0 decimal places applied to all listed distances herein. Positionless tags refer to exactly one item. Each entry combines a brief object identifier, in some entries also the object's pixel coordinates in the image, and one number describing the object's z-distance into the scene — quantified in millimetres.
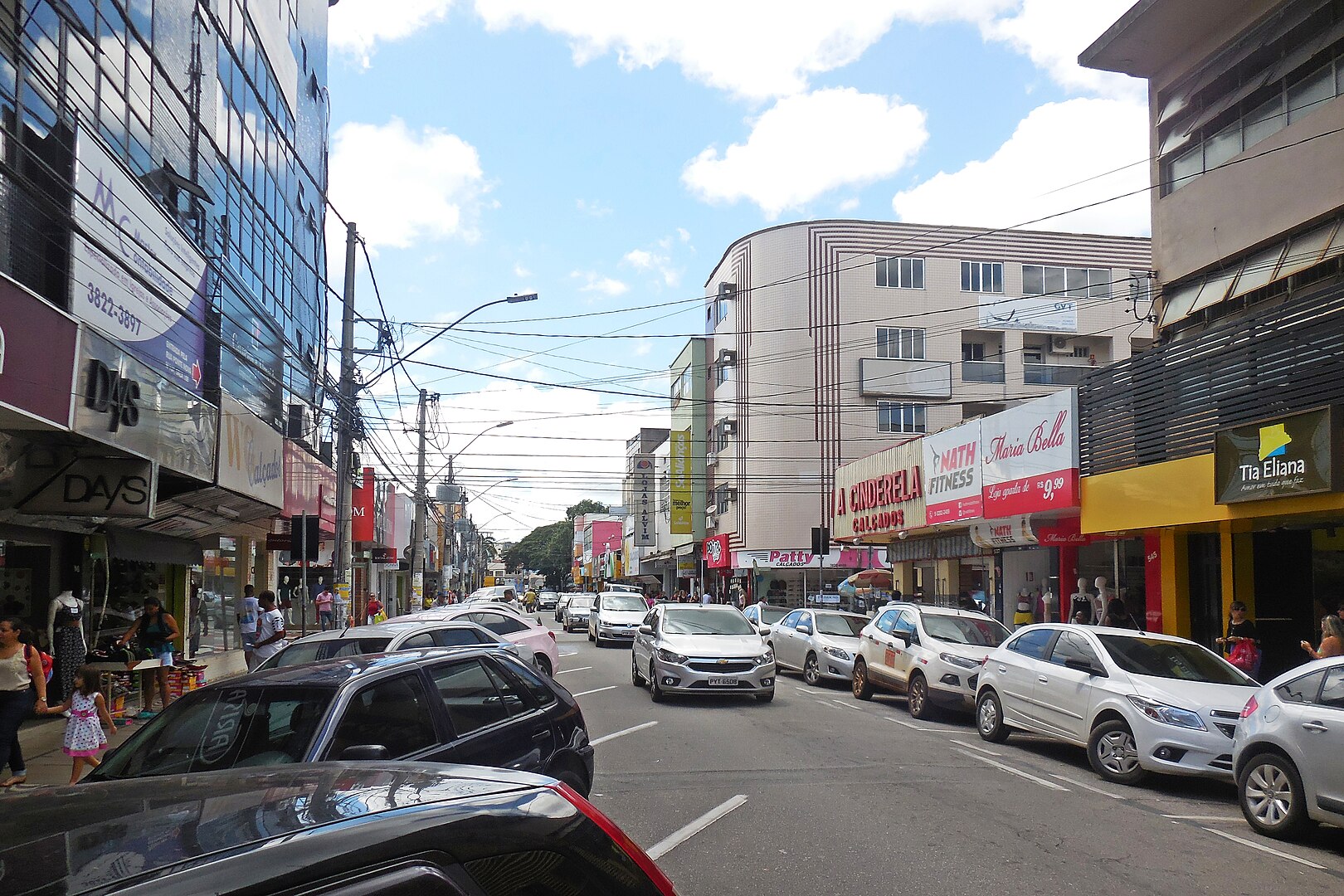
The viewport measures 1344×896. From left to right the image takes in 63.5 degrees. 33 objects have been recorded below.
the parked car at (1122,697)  9875
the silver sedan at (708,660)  16281
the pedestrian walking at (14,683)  9211
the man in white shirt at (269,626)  16038
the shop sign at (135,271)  11891
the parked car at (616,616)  31875
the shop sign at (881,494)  29859
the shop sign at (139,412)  10664
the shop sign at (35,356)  9008
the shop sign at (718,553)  51219
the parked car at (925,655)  15078
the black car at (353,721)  5438
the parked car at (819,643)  20016
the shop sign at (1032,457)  21172
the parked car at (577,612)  41831
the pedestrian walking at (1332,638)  12188
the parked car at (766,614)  24672
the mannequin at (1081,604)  21219
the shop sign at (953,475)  25453
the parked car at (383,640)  9477
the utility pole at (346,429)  19078
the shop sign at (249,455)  16109
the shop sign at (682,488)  58781
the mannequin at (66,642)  12406
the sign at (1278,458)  13844
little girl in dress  9234
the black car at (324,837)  1889
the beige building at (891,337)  47406
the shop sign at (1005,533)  23359
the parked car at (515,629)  16750
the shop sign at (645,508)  76688
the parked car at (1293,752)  7711
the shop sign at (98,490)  11836
